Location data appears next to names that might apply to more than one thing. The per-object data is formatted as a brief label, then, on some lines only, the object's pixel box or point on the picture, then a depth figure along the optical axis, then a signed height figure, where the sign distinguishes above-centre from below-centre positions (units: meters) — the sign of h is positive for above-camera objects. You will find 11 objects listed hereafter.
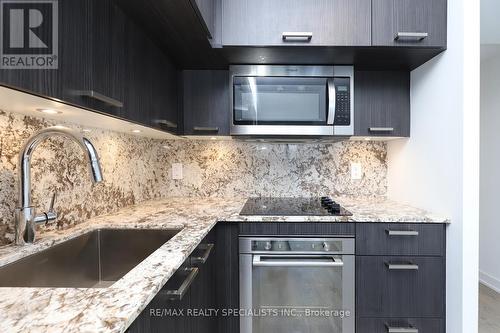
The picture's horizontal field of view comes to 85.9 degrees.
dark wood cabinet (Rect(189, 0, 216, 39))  1.13 +0.71
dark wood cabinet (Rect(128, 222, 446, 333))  1.47 -0.59
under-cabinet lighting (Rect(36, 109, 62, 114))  0.96 +0.20
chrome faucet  0.90 -0.03
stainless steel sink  0.94 -0.39
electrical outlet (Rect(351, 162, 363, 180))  2.11 -0.05
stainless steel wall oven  1.50 -0.68
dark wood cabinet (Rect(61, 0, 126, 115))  0.79 +0.36
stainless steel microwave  1.71 +0.42
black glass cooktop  1.56 -0.28
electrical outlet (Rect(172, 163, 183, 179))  2.17 -0.04
